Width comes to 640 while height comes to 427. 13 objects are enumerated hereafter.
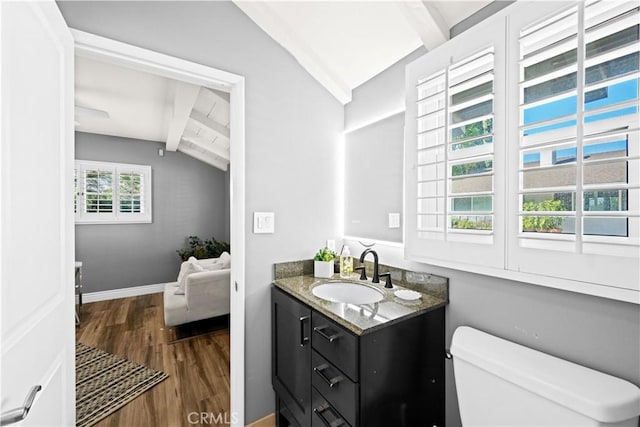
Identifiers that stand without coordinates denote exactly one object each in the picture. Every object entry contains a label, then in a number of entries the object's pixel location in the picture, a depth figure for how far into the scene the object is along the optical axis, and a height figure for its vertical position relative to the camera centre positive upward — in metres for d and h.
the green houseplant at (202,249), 4.58 -0.58
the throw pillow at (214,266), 3.41 -0.64
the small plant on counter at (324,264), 1.83 -0.32
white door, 0.69 +0.01
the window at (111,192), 3.99 +0.32
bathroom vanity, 1.11 -0.65
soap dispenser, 1.86 -0.34
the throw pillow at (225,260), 3.32 -0.56
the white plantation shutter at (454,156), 1.19 +0.27
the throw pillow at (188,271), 3.06 -0.65
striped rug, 1.86 -1.28
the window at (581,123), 0.85 +0.30
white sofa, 2.81 -0.87
